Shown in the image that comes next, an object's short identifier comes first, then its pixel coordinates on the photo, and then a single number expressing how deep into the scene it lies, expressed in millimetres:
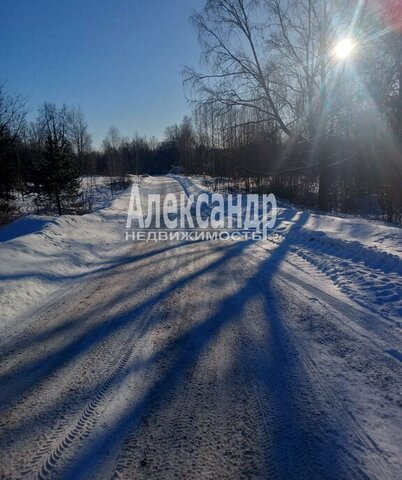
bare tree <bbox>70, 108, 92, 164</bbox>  69375
